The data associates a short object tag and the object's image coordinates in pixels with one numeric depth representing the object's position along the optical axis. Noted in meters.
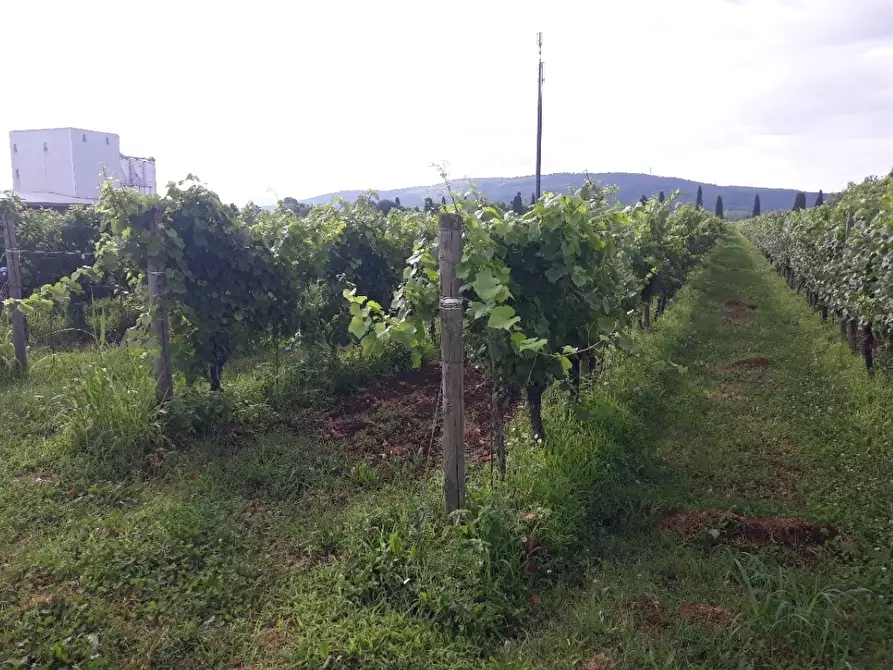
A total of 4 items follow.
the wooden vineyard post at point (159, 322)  5.18
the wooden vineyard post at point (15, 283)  6.49
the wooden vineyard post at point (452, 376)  3.35
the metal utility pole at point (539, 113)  15.10
